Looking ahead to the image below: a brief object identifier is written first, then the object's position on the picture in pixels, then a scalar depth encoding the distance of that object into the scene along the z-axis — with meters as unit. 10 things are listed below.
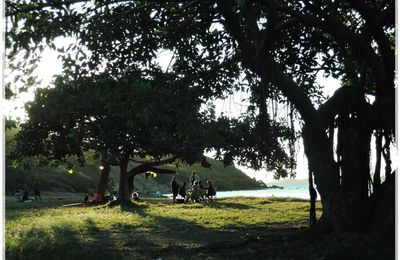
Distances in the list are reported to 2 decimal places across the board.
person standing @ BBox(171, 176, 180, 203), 35.31
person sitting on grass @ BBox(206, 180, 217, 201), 34.44
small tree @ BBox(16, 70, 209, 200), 28.77
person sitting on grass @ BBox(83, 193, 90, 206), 33.86
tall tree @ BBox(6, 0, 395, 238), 10.60
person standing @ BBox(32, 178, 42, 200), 39.13
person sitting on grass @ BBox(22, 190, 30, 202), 36.20
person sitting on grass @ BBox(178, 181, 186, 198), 37.61
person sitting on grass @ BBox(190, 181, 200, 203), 32.80
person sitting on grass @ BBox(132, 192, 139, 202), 36.88
